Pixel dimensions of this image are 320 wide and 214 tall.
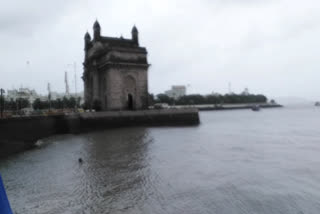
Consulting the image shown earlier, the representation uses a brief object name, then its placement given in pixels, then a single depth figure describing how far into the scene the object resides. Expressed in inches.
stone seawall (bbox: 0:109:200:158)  836.0
